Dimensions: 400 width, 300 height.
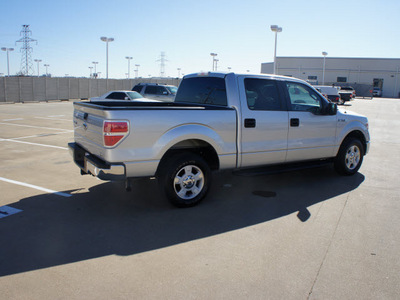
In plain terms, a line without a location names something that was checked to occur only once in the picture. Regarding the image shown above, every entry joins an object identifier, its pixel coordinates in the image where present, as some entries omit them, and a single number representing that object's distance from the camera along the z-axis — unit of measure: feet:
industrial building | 237.86
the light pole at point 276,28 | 83.87
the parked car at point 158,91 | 67.62
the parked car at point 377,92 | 225.35
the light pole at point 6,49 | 223.92
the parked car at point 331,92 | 105.50
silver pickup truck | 15.16
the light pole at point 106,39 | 124.36
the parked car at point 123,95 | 59.81
